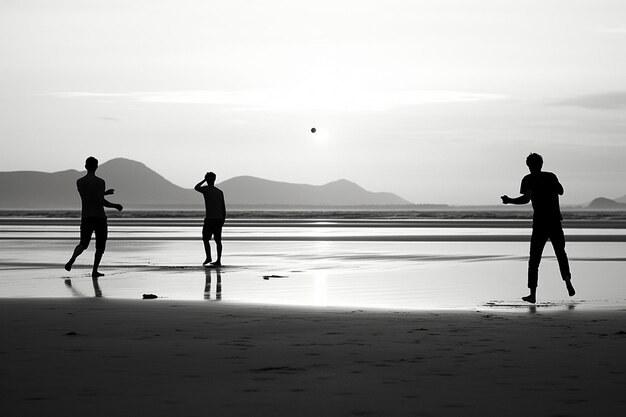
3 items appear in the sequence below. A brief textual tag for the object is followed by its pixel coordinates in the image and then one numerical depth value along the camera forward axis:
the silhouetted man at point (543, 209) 13.86
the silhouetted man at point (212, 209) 21.17
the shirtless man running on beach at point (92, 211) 17.61
